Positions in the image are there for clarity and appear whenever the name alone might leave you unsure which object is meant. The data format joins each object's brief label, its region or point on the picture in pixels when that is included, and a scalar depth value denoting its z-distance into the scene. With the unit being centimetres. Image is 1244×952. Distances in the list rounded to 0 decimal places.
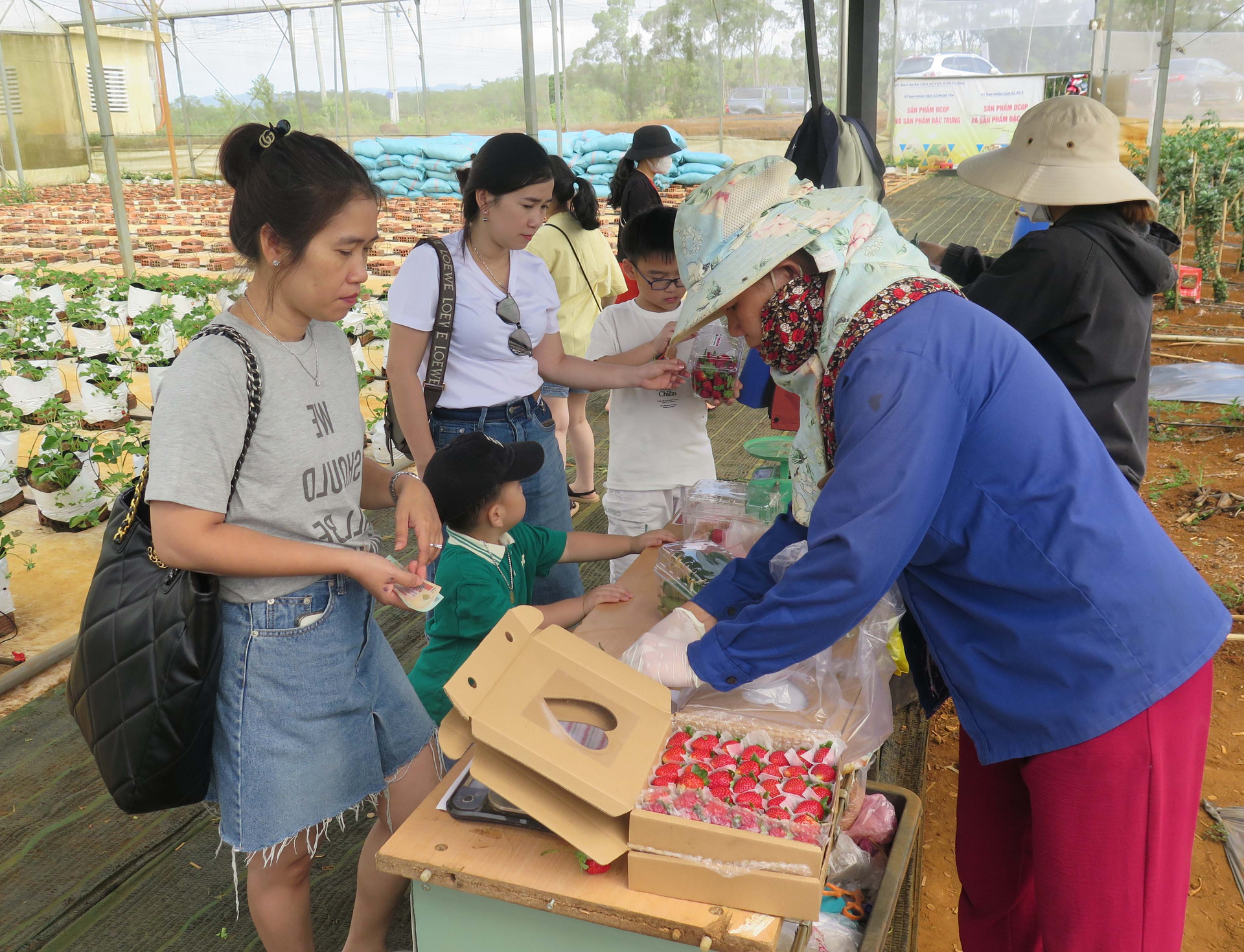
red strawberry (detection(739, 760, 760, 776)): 120
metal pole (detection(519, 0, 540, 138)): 416
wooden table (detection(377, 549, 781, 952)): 107
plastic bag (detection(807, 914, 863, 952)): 143
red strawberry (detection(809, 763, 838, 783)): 120
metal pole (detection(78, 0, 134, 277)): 509
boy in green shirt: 185
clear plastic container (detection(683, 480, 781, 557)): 201
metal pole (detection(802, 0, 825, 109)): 370
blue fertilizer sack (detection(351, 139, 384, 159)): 1404
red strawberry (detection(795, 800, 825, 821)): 112
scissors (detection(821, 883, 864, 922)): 152
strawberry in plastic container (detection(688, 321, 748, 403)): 239
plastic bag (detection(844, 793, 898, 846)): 167
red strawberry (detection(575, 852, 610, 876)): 114
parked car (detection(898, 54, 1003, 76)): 1883
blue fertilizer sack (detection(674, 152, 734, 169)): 1358
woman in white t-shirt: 226
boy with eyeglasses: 257
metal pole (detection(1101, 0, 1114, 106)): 1012
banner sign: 1838
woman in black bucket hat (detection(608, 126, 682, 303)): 445
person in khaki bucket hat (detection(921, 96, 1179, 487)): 209
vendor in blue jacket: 117
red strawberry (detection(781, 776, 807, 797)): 117
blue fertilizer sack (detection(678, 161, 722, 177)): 1366
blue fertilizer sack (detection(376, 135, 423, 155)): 1410
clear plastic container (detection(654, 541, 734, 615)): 177
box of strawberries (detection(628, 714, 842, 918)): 105
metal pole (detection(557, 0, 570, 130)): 1314
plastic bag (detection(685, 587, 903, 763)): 135
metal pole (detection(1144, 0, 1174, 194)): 745
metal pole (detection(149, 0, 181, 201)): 976
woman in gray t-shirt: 128
